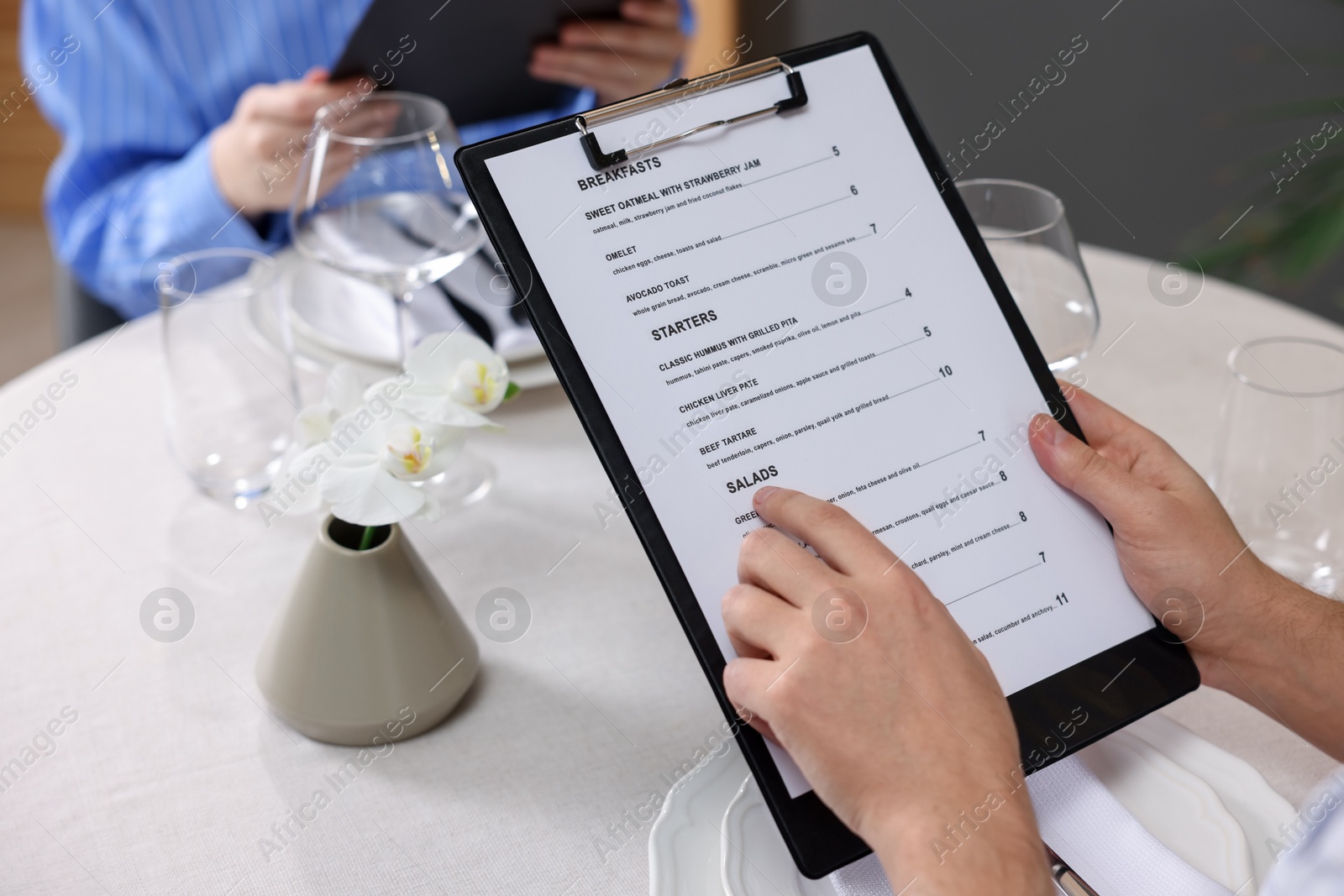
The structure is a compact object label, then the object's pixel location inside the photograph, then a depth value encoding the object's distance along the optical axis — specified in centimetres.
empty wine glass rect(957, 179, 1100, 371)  70
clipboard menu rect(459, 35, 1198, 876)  53
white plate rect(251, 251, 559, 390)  91
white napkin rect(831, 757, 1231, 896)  51
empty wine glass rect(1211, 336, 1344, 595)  76
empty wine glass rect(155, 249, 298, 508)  78
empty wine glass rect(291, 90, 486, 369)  84
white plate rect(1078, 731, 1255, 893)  53
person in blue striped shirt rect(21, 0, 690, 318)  120
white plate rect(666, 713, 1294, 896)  52
